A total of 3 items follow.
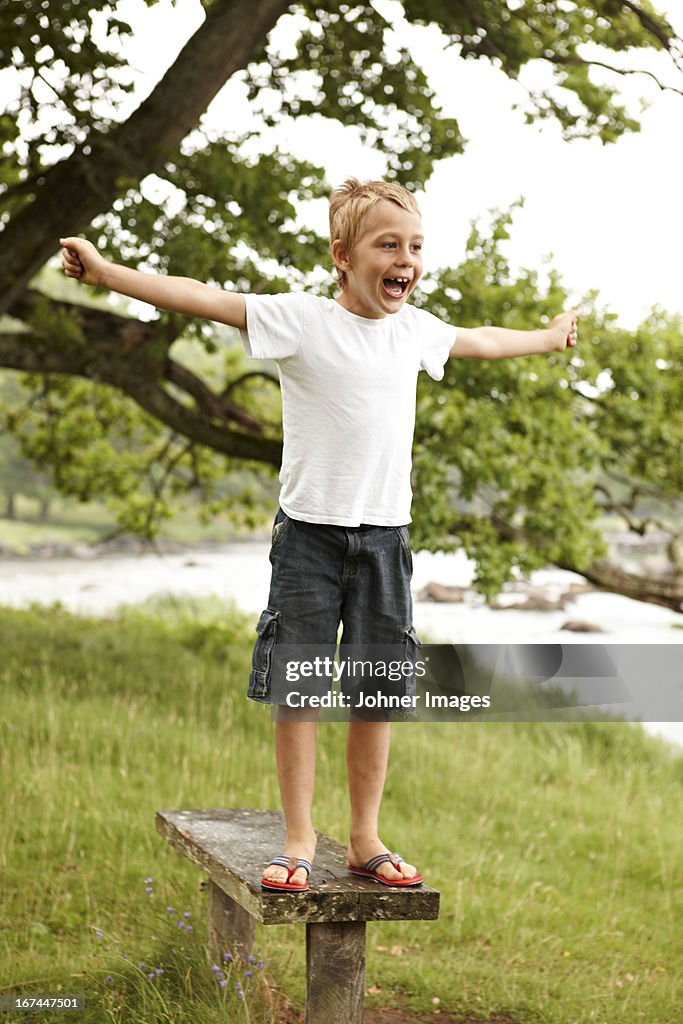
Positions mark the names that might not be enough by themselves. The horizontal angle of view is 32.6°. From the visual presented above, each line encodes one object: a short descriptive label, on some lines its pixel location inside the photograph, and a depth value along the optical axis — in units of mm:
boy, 2695
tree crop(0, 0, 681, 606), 6215
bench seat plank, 2602
